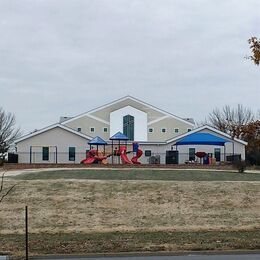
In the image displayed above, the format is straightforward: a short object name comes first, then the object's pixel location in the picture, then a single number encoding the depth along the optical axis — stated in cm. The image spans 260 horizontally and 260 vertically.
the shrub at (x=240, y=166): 3932
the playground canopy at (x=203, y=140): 5034
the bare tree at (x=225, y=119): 8669
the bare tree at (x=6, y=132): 8444
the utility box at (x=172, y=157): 5150
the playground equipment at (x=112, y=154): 4953
